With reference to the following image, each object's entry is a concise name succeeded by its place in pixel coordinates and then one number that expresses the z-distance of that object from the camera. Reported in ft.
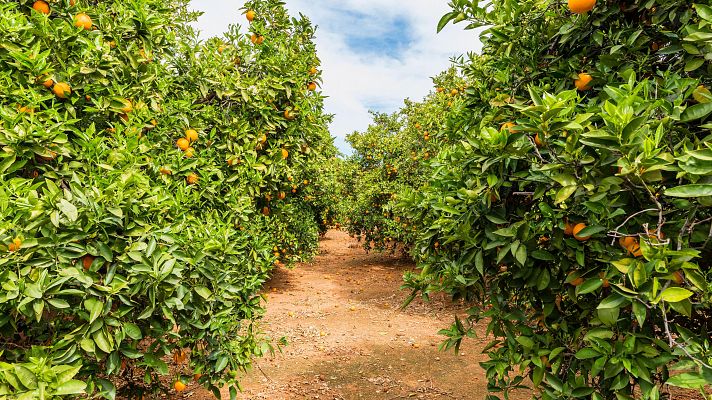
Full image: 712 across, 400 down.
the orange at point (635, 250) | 5.34
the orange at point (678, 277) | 4.91
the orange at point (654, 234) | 5.07
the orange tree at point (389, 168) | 31.68
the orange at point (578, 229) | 6.24
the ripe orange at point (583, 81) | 7.32
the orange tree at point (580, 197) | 4.96
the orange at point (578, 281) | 6.61
